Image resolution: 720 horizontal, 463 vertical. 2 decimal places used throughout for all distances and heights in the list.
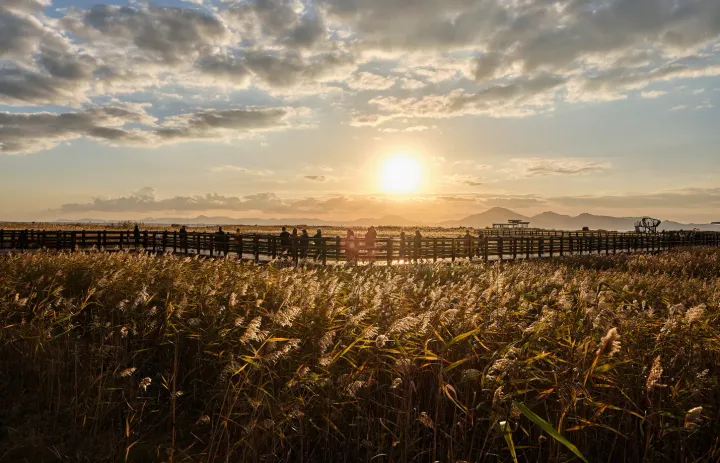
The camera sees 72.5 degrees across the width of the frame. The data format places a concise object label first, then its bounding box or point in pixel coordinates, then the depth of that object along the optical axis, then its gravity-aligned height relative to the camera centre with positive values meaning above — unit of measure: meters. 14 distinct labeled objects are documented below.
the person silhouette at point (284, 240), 25.21 -0.68
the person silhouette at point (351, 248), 25.25 -1.03
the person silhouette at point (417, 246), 27.49 -0.97
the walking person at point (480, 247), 32.12 -1.14
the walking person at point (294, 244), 24.44 -0.89
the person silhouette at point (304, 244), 24.19 -0.84
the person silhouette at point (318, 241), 24.79 -0.69
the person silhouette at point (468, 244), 30.96 -0.95
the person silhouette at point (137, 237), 34.81 -0.91
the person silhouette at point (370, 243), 25.53 -0.78
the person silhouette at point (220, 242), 31.02 -1.03
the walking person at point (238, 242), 28.53 -0.97
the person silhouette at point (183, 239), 33.12 -0.93
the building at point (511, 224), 125.02 +1.66
